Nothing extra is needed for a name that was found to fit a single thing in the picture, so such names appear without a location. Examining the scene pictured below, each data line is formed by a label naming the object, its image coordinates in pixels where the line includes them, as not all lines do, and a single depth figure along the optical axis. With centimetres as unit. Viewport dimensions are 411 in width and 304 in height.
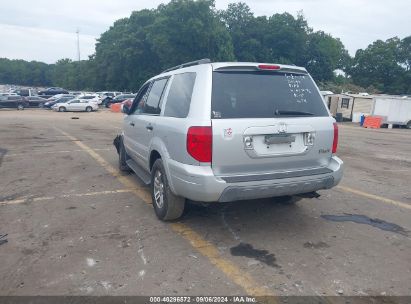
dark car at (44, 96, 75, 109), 3755
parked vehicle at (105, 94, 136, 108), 4265
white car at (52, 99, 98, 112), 3466
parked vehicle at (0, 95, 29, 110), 3558
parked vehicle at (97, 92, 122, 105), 4438
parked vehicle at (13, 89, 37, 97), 4845
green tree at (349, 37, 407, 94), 7312
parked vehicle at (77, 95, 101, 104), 3634
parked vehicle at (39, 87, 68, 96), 5398
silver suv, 376
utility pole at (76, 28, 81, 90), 8974
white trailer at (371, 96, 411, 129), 2647
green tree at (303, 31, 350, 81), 7144
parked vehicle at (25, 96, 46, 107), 3831
